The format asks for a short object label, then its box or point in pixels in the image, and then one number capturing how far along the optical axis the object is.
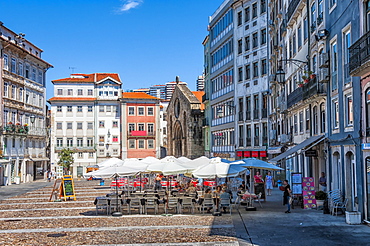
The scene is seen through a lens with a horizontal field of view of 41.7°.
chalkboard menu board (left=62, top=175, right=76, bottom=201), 29.42
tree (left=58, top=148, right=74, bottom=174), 66.44
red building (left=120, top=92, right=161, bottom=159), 75.50
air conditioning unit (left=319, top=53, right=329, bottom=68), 22.15
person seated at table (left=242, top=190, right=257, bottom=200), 23.12
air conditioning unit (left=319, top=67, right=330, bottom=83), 22.20
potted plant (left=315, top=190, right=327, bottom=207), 22.52
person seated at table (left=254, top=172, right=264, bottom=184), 29.55
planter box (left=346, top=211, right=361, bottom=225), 17.27
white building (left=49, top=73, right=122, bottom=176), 73.75
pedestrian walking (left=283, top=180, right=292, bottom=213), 21.28
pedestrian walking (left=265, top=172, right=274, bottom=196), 31.33
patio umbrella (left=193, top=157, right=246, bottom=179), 21.61
